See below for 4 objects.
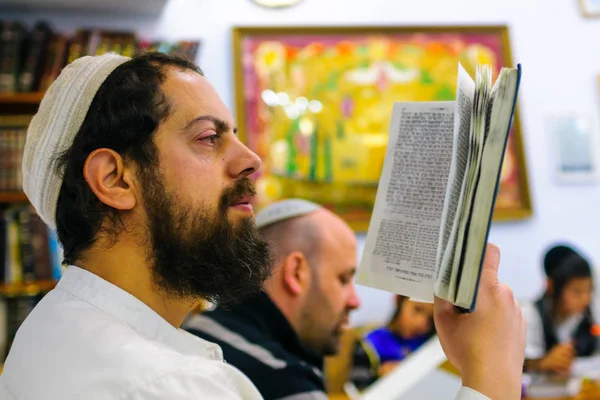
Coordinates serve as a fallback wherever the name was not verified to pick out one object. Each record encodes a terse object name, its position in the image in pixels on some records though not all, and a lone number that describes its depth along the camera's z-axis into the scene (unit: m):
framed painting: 3.22
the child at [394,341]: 2.78
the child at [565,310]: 3.01
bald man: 1.48
